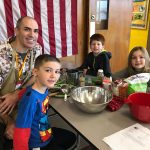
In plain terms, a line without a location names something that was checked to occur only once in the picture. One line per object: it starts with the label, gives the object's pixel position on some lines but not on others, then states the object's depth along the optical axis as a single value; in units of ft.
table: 3.25
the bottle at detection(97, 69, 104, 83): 5.28
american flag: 7.23
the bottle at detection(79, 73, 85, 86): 5.17
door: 9.39
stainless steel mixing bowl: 4.46
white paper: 2.98
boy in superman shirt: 3.34
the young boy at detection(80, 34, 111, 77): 6.86
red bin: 3.48
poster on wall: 14.52
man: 4.54
